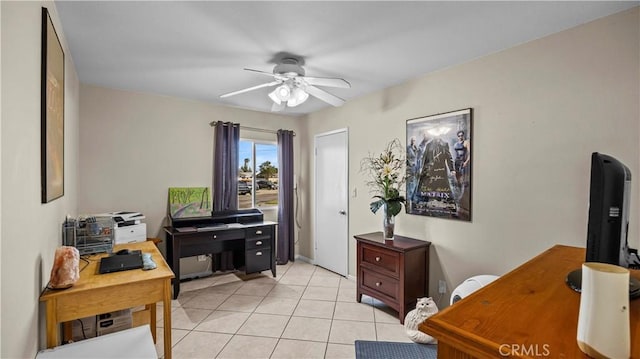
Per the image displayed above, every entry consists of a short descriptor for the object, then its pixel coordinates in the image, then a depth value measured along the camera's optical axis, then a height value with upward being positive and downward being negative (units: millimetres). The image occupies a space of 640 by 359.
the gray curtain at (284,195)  4684 -300
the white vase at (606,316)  635 -297
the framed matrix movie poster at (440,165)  2730 +108
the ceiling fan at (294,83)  2506 +794
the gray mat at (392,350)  2307 -1371
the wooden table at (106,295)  1578 -692
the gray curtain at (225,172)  4152 +51
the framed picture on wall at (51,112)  1486 +345
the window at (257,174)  4500 +26
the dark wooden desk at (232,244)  3455 -863
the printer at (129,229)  2887 -523
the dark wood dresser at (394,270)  2838 -934
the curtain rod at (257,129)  4457 +705
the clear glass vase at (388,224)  3116 -498
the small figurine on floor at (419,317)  2484 -1211
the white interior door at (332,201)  4125 -360
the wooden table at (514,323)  710 -399
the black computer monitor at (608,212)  1001 -120
